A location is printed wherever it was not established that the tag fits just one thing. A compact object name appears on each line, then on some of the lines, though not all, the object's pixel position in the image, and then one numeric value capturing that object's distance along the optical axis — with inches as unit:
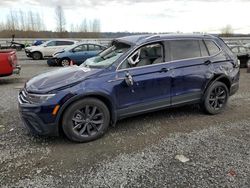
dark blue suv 137.5
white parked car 651.5
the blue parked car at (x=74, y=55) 498.9
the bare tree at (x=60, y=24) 1875.6
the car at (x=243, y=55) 494.1
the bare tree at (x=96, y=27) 2052.9
